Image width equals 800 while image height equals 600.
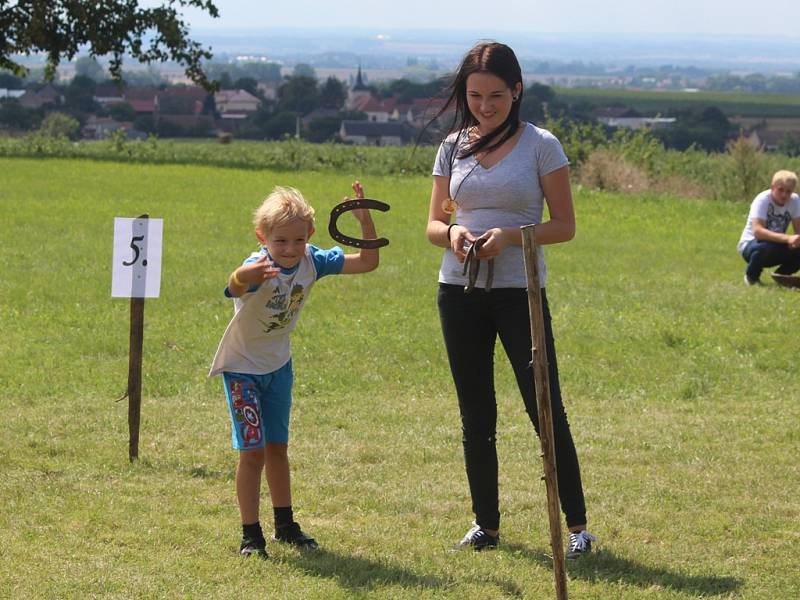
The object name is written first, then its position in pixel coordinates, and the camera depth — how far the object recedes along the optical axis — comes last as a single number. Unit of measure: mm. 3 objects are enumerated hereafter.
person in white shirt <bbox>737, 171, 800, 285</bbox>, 14922
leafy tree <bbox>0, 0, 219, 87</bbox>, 34281
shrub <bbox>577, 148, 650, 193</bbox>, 31156
